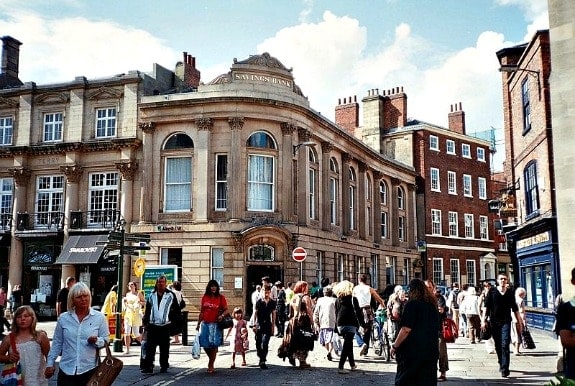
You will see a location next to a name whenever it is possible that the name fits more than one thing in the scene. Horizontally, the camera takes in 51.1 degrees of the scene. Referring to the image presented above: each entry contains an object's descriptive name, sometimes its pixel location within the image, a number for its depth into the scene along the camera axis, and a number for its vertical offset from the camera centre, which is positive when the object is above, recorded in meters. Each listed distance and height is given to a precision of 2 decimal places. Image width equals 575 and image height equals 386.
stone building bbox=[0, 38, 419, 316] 28.45 +4.98
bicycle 13.98 -1.44
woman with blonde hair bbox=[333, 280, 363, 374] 12.11 -0.83
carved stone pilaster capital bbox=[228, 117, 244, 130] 28.58 +7.33
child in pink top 13.29 -1.28
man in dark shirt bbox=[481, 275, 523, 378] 11.48 -0.77
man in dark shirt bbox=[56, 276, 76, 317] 14.20 -0.50
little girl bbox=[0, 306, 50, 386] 5.99 -0.69
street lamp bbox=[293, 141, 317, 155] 28.91 +6.32
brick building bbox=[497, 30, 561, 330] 20.41 +3.76
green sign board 22.75 +0.16
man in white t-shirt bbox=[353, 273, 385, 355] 14.80 -0.53
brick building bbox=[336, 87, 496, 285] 47.25 +8.24
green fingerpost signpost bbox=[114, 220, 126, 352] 15.69 -0.84
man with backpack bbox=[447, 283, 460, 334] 23.01 -1.06
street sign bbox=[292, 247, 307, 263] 22.83 +0.84
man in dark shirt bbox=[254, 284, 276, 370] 13.21 -1.08
